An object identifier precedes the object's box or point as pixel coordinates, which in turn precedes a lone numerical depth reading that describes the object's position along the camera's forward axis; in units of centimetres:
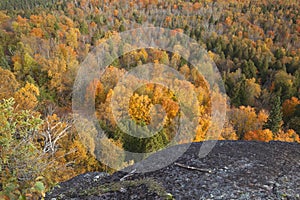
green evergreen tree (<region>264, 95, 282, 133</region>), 4022
